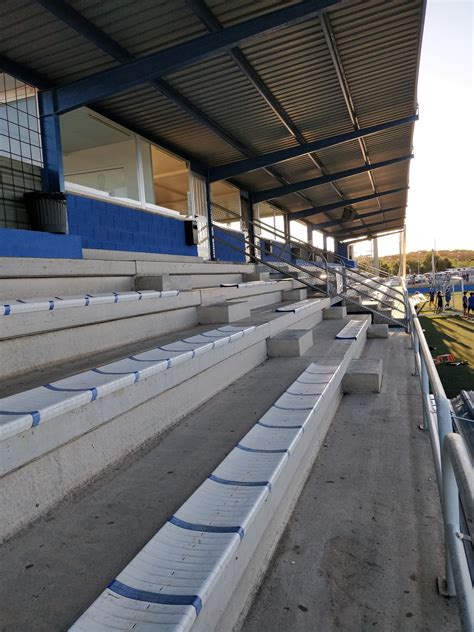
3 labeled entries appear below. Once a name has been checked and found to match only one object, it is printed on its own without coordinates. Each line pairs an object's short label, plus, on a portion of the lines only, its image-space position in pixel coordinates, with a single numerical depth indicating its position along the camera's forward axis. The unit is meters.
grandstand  1.51
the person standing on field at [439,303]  21.11
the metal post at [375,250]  34.53
